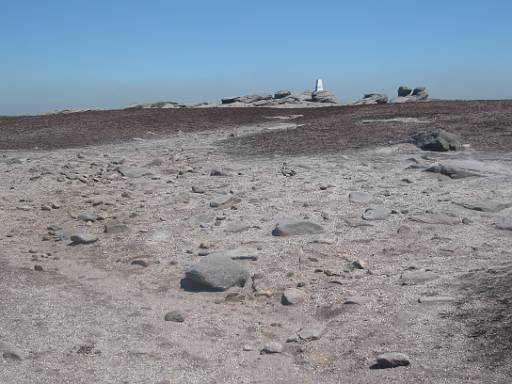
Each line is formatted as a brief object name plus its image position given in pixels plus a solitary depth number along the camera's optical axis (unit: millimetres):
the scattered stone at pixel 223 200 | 7389
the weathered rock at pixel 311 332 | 3986
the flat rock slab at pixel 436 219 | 6164
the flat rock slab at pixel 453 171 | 8031
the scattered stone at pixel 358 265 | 5156
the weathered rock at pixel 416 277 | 4695
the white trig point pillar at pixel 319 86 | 31461
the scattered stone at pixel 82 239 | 6348
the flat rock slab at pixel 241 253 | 5555
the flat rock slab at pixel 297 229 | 6152
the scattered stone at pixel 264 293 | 4766
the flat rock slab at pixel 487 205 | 6492
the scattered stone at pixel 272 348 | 3828
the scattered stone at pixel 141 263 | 5605
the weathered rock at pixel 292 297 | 4590
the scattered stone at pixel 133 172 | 9359
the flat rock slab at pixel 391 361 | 3459
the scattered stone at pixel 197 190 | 8141
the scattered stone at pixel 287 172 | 8852
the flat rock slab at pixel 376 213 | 6480
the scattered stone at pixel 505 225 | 5815
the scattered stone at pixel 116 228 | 6695
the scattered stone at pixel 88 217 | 7121
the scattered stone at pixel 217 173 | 9164
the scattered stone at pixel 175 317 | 4328
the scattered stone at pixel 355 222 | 6289
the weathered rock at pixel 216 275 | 4910
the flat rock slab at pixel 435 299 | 4238
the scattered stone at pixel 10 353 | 3709
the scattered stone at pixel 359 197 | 7184
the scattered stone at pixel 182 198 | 7711
